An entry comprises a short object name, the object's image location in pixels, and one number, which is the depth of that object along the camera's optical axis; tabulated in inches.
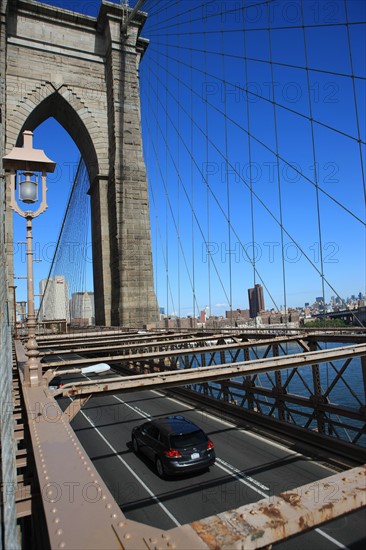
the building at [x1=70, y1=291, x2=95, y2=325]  2014.0
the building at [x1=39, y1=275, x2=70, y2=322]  2246.1
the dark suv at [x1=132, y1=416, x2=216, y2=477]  343.0
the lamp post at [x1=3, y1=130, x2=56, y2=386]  255.9
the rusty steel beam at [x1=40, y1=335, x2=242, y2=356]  358.0
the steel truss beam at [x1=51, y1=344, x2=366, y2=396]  167.5
